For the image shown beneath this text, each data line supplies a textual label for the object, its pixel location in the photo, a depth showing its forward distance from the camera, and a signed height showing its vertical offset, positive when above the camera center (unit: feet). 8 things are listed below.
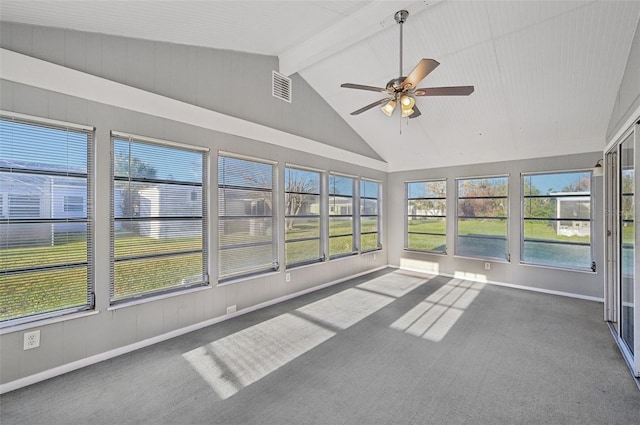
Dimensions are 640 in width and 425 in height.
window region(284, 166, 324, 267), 16.46 -0.26
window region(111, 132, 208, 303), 10.25 -0.22
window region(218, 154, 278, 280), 13.21 -0.28
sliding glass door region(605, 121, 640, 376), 8.98 -1.29
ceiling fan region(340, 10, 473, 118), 8.76 +4.20
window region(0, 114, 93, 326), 8.23 -0.27
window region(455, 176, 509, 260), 19.58 -0.38
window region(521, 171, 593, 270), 16.93 -0.47
